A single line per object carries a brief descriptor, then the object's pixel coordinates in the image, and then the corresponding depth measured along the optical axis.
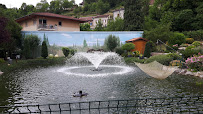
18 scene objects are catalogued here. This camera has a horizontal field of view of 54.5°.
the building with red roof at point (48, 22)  36.25
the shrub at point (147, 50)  28.02
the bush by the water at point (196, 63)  16.78
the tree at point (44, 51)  28.78
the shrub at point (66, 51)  30.91
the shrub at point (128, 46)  30.48
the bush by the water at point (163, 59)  21.03
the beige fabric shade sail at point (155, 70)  13.96
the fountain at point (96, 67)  17.77
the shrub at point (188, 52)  21.22
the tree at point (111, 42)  32.22
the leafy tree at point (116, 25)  46.52
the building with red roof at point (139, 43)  32.50
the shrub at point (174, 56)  21.34
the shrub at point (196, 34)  31.56
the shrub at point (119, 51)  30.71
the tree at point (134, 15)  39.47
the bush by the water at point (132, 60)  25.09
